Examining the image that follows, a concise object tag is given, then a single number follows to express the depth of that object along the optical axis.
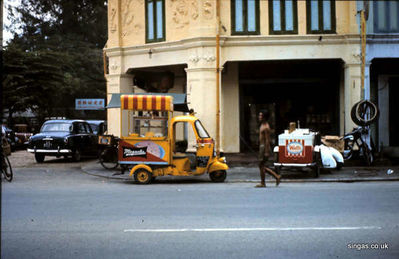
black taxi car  19.83
